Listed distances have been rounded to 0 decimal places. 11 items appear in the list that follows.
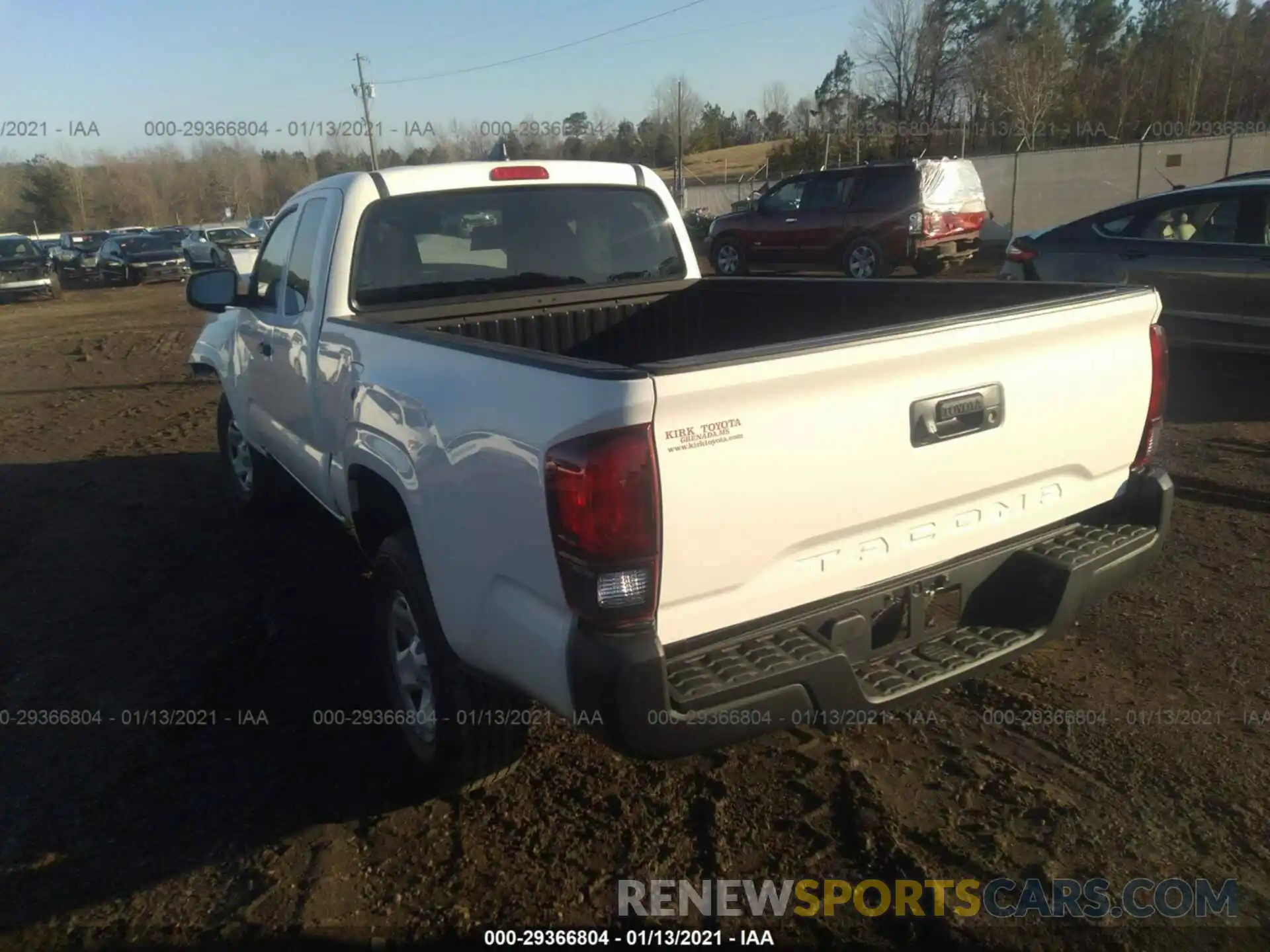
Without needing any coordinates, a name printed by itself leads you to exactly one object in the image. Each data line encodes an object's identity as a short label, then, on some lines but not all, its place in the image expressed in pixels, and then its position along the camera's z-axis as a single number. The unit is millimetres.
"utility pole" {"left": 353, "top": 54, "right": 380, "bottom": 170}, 50450
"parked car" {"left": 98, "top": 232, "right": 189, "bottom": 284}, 30938
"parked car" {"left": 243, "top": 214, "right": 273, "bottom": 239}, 35375
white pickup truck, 2459
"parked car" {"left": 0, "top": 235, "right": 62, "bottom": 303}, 26484
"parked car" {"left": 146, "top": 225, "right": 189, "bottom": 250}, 33000
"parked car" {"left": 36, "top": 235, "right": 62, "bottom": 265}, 29814
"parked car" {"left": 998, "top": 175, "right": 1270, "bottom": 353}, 7980
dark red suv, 16703
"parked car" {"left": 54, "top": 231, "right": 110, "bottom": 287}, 32906
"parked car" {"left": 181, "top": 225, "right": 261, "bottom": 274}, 30188
